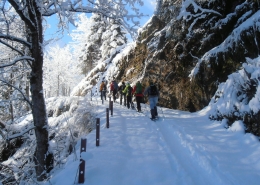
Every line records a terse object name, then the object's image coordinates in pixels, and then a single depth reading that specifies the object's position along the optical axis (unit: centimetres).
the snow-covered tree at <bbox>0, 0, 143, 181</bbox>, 555
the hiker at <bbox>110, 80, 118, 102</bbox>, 1735
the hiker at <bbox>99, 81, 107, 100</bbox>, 1891
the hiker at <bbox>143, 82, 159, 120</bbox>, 1098
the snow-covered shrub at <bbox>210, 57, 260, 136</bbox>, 601
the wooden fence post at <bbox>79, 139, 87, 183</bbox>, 452
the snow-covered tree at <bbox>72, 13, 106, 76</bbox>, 3216
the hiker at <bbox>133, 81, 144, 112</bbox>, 1321
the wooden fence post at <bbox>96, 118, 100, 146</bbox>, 718
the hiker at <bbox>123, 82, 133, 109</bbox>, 1470
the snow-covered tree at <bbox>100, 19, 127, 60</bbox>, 2777
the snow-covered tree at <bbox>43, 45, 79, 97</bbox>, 5208
